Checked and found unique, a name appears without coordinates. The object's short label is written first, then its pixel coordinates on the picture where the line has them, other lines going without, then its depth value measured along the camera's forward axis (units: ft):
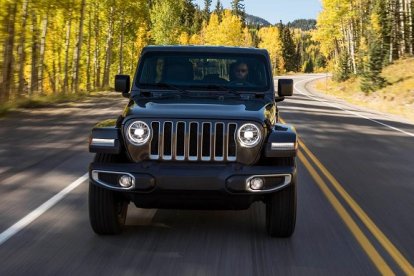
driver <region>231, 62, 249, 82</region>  22.18
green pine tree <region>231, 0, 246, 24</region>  488.72
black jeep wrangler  16.58
